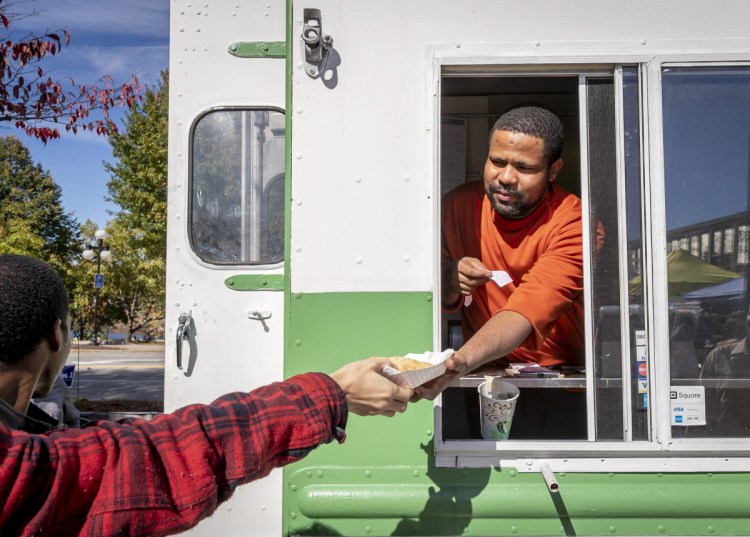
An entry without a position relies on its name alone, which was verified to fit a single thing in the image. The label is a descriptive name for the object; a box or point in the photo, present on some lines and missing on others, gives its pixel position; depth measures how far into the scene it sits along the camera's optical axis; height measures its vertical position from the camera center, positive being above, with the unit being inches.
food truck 87.0 +4.8
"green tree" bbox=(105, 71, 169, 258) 844.6 +168.6
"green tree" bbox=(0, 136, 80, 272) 1065.5 +161.9
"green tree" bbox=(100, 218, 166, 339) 1009.5 +34.3
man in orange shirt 109.5 +8.3
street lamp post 959.6 +63.8
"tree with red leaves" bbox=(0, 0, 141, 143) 212.4 +69.6
